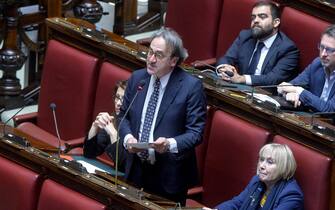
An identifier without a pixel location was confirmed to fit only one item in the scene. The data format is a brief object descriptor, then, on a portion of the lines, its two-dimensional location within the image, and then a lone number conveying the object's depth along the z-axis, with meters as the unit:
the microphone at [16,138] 19.70
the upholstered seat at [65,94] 20.64
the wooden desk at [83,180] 19.15
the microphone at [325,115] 19.80
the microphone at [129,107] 19.60
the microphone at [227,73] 20.51
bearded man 20.59
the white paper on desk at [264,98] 19.89
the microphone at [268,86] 19.96
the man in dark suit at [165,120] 19.54
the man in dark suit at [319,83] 19.95
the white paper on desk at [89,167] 19.61
